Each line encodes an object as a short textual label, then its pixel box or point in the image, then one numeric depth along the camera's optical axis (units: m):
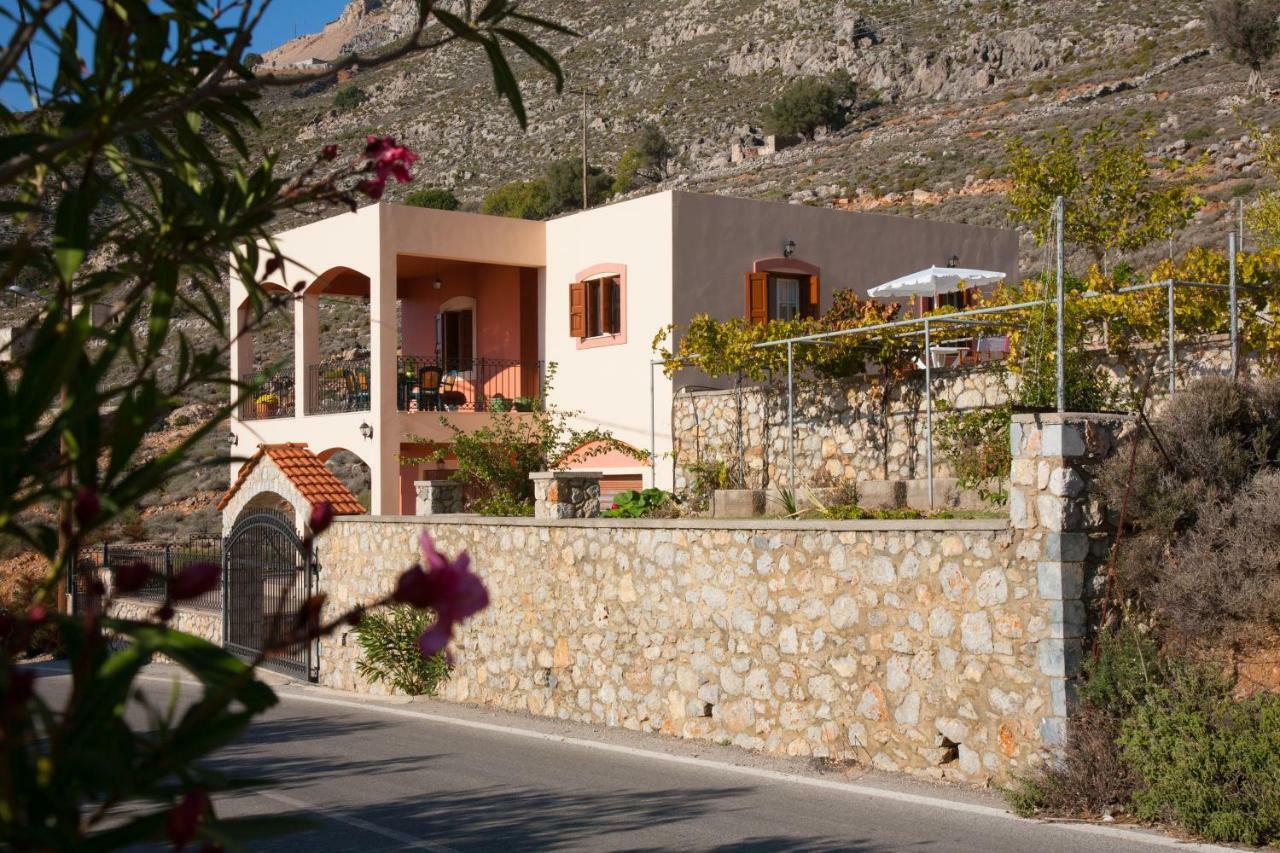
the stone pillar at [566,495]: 16.39
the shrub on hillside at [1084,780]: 9.16
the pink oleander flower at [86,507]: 2.17
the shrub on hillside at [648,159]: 66.50
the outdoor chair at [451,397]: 24.28
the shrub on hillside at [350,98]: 91.31
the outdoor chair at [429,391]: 23.81
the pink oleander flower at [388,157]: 3.60
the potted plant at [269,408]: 26.23
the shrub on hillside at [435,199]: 67.38
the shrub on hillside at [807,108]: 65.62
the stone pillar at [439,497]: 19.16
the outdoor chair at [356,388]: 23.67
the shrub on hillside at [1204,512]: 9.32
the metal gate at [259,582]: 20.09
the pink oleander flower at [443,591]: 2.00
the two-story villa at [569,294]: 22.03
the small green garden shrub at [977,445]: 15.23
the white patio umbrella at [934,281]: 21.06
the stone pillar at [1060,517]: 9.64
